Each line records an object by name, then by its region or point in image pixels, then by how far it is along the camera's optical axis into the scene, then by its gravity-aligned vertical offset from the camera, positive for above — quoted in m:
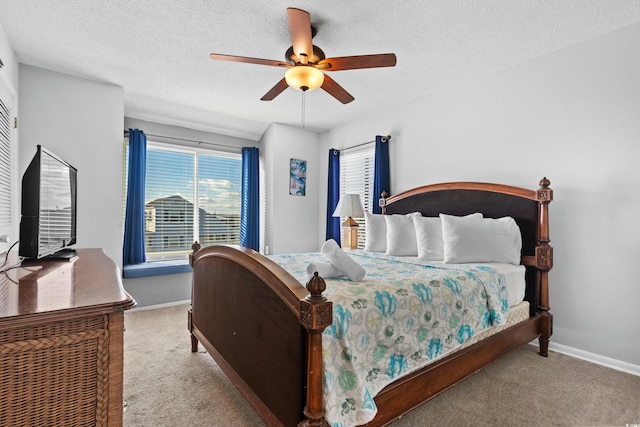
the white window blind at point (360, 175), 4.44 +0.61
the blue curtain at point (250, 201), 4.95 +0.22
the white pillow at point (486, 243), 2.60 -0.21
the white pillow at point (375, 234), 3.40 -0.19
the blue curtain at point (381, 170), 4.07 +0.60
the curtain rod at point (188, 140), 4.14 +1.09
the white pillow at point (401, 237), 3.13 -0.20
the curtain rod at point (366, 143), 4.06 +1.02
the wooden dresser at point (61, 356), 0.79 -0.39
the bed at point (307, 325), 1.29 -0.61
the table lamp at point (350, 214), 3.92 +0.03
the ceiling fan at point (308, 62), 2.09 +1.09
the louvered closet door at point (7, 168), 2.40 +0.36
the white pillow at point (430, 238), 2.89 -0.20
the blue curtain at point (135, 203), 4.04 +0.13
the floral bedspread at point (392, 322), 1.33 -0.56
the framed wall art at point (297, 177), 4.89 +0.61
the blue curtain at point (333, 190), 4.79 +0.40
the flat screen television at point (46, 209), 1.42 +0.02
